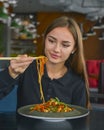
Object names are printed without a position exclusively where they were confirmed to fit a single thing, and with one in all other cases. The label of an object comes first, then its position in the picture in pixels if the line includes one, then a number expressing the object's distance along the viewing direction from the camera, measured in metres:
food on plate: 1.26
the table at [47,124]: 1.18
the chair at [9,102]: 1.61
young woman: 1.52
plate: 1.17
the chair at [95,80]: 2.74
